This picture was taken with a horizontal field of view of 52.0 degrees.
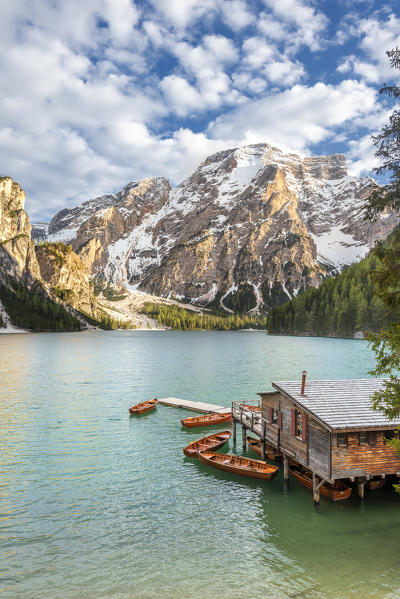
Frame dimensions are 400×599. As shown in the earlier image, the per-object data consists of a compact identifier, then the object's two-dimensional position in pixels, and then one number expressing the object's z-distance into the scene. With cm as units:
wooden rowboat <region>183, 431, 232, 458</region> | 3800
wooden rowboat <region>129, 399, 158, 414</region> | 5624
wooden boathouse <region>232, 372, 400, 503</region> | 2656
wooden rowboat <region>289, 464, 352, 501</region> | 2827
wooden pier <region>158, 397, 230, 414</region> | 5703
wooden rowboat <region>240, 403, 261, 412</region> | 5008
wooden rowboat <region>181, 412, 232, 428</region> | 4956
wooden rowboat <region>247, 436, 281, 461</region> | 3738
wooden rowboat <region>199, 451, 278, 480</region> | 3244
